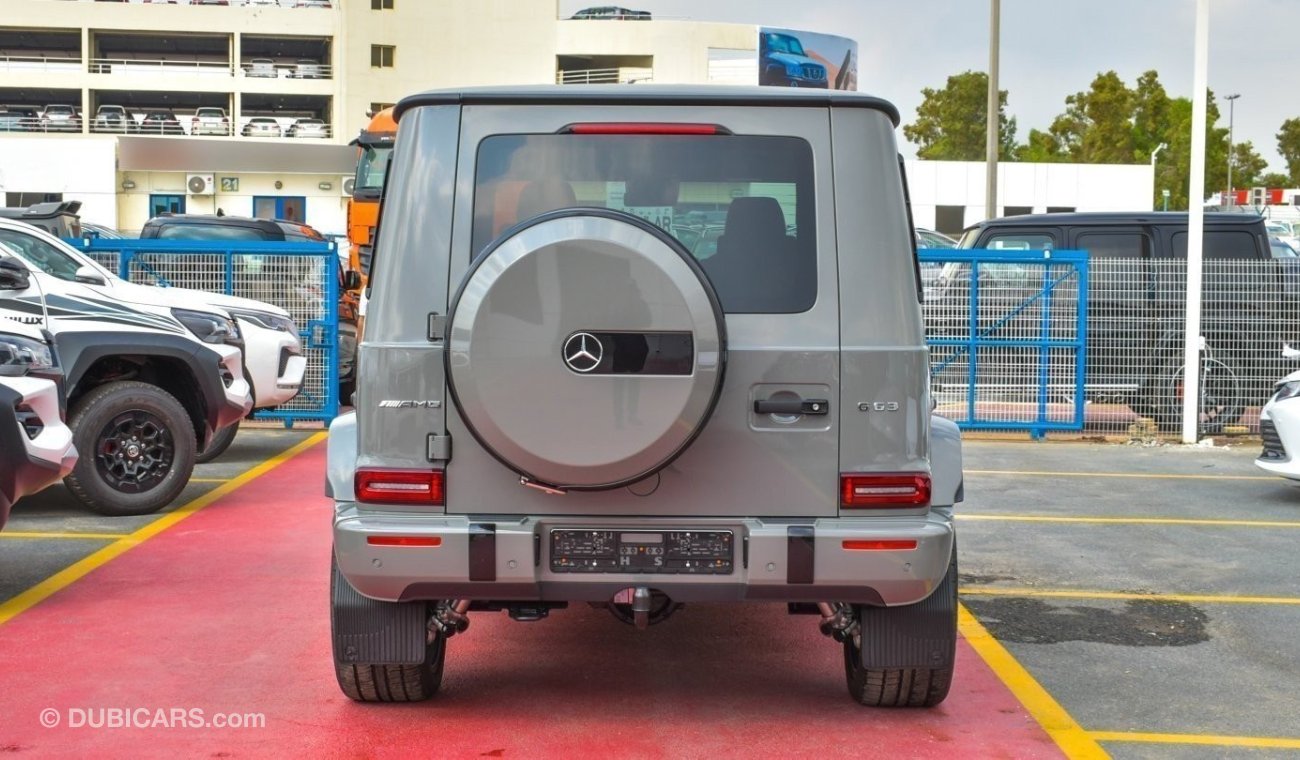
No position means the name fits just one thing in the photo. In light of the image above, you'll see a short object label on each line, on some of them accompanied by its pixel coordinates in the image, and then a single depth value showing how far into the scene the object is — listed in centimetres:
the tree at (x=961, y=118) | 8256
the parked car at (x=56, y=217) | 1655
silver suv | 484
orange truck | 2302
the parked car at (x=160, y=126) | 5953
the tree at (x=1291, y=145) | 10569
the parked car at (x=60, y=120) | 5972
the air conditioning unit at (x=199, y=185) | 5666
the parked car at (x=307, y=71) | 6119
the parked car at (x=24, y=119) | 5980
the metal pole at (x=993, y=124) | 2616
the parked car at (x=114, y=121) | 5986
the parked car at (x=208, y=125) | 5944
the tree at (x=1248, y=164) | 10331
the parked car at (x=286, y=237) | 1458
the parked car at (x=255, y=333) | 1120
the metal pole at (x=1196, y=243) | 1425
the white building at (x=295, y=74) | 5697
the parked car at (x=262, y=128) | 5931
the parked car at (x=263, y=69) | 6094
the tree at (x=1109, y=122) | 7500
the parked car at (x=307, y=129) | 5922
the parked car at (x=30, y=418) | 700
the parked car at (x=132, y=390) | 943
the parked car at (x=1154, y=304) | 1459
